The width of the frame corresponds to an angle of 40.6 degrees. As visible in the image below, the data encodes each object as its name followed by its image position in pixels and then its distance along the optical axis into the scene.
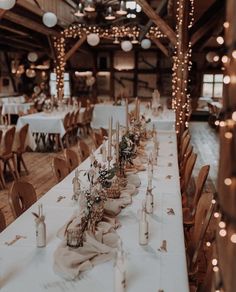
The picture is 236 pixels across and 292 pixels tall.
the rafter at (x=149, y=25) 8.40
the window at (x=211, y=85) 15.02
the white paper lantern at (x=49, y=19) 6.97
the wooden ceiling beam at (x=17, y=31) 8.98
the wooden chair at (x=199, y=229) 2.15
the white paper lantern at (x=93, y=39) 8.84
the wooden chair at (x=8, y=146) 5.34
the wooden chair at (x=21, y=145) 5.72
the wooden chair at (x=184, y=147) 4.52
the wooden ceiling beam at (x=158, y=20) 5.94
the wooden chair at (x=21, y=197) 2.40
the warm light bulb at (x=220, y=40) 1.11
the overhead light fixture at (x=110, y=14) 8.15
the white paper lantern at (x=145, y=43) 10.19
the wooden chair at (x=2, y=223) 2.19
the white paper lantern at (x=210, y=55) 12.33
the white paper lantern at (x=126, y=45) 9.93
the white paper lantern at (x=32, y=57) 12.73
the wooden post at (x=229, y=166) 0.81
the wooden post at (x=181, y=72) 6.05
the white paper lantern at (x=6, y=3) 4.33
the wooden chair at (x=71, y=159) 3.68
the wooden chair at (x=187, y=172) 3.51
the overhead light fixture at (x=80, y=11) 8.02
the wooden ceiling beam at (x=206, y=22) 7.65
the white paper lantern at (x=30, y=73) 14.39
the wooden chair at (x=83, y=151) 4.19
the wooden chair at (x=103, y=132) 5.68
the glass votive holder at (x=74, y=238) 1.70
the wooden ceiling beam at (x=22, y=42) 11.40
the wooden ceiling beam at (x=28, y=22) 7.56
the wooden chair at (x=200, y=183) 3.02
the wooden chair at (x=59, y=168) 3.25
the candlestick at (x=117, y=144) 2.69
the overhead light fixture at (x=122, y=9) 7.73
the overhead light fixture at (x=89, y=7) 7.79
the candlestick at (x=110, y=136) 2.79
